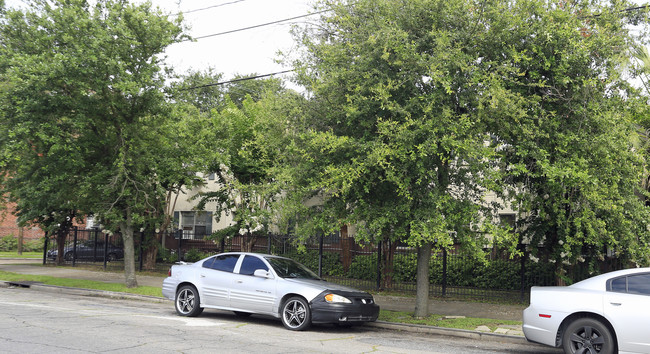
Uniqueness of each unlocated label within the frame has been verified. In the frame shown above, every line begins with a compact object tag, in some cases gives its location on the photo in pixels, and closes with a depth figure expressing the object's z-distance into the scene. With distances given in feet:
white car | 24.70
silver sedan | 34.27
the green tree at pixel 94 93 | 49.26
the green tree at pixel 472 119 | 35.40
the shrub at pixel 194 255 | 80.19
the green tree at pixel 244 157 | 65.57
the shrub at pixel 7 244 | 133.39
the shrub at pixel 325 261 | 67.41
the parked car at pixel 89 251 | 89.30
